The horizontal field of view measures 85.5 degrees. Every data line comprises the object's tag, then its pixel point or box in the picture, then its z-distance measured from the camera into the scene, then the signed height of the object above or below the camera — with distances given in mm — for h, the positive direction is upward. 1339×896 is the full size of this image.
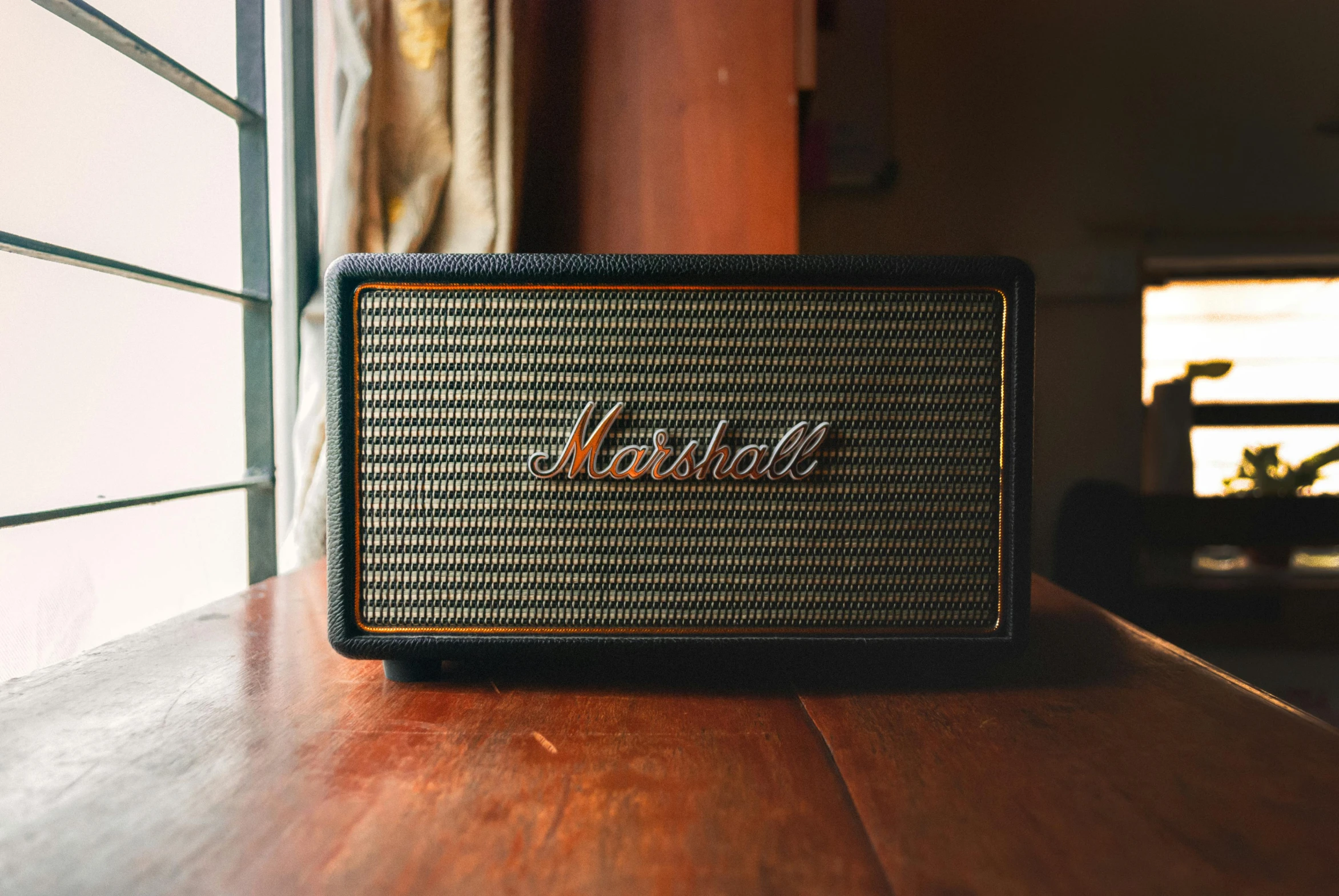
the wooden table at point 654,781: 257 -154
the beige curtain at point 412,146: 808 +342
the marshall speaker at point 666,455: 440 -14
